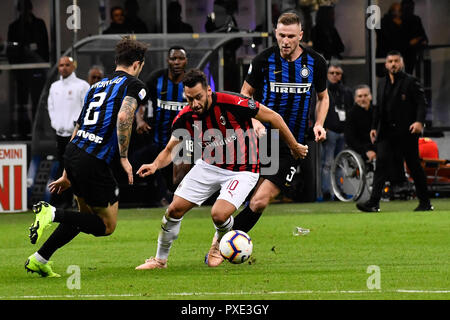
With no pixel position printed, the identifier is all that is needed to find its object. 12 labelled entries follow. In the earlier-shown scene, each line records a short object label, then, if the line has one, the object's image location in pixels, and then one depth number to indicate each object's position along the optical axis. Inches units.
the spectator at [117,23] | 801.2
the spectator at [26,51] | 808.3
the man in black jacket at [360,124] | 690.8
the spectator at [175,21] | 831.1
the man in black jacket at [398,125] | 602.5
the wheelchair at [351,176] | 681.6
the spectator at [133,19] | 819.9
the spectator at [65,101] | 652.1
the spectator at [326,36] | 831.1
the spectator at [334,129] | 721.0
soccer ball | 367.9
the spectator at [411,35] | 829.2
